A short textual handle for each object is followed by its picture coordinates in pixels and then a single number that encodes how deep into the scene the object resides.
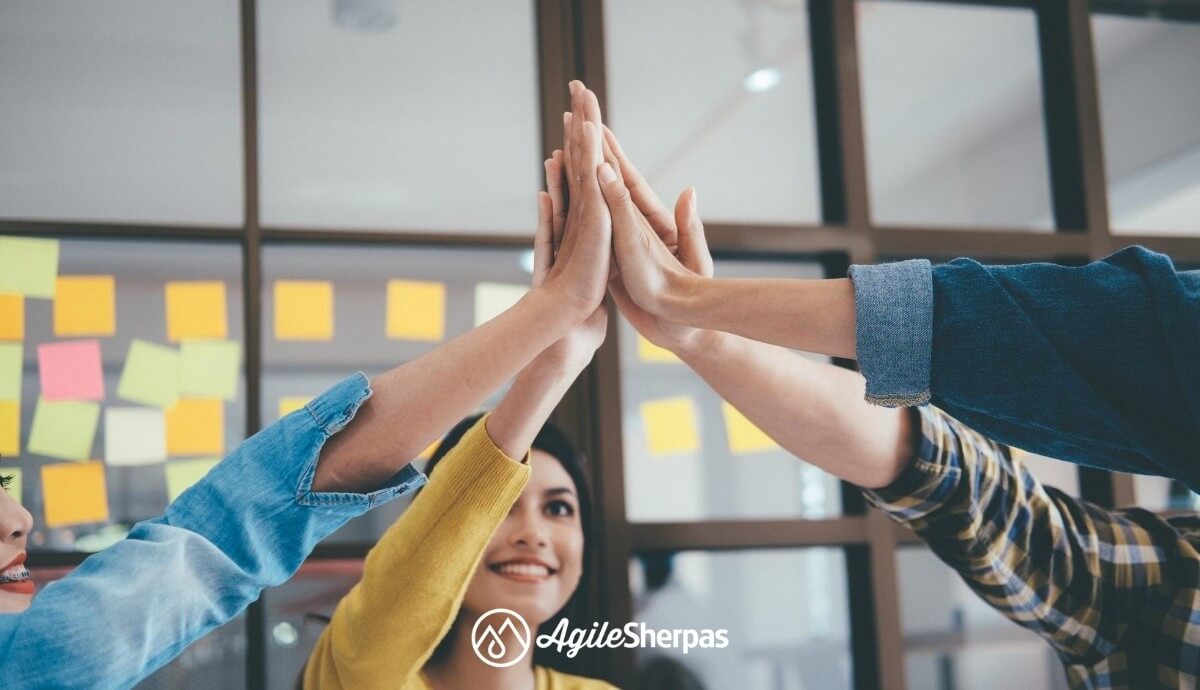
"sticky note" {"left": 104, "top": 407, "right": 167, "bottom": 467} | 1.82
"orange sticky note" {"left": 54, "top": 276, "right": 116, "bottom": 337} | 1.83
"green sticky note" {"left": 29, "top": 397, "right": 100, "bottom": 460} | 1.79
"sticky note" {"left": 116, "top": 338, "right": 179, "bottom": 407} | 1.83
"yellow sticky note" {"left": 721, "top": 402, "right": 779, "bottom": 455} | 2.12
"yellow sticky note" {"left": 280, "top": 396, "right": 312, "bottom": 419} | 1.90
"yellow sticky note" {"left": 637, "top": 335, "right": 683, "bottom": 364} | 2.09
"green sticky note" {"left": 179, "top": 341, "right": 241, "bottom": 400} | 1.85
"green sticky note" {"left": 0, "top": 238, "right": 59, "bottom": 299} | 1.81
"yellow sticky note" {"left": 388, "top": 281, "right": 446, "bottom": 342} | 1.98
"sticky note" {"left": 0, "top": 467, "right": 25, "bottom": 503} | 1.76
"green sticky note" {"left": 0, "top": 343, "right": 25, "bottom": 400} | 1.79
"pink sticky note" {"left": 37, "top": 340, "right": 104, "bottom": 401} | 1.81
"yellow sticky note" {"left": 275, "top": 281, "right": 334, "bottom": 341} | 1.92
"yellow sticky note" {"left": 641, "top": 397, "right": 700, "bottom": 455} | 2.08
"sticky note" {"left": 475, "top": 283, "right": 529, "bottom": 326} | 2.00
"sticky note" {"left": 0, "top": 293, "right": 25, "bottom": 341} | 1.80
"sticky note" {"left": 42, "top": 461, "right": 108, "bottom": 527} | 1.78
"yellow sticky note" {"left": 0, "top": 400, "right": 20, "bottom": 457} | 1.78
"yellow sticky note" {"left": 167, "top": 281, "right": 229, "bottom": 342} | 1.87
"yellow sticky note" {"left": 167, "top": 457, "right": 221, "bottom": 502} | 1.83
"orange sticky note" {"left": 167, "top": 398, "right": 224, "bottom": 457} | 1.84
